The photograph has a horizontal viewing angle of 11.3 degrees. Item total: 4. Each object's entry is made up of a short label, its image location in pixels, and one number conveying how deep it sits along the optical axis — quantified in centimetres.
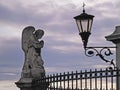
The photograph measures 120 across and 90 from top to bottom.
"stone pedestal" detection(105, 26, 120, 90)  1576
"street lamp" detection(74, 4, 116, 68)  1569
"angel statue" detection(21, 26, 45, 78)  1880
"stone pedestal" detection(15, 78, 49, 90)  1829
